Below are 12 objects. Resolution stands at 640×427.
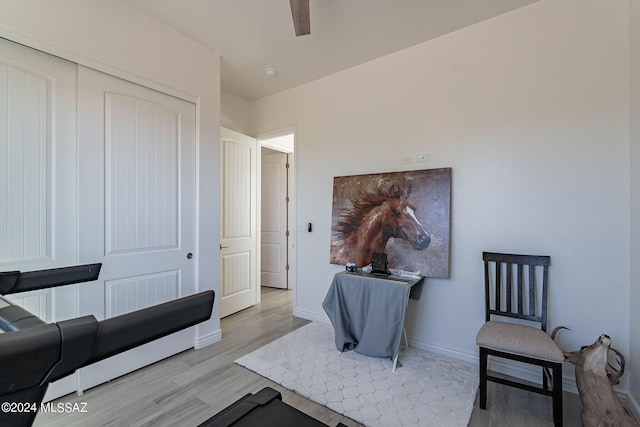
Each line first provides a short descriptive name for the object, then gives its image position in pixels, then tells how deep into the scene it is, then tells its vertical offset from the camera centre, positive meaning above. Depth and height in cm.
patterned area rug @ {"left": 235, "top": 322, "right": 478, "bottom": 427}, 187 -133
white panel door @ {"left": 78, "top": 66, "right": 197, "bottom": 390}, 212 +6
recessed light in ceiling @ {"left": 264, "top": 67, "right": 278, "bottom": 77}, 324 +160
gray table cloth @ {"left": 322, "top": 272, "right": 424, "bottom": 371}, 238 -89
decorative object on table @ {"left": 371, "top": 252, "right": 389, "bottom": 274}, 271 -50
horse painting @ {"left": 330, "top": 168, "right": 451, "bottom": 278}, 260 -8
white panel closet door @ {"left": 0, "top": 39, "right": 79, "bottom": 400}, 180 +24
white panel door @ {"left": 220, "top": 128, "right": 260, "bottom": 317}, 360 -18
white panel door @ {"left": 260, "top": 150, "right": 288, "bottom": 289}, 512 -18
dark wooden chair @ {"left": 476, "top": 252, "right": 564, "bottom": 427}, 174 -81
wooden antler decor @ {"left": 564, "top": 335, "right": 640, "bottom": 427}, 146 -101
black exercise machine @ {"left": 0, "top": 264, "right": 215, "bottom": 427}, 53 -29
